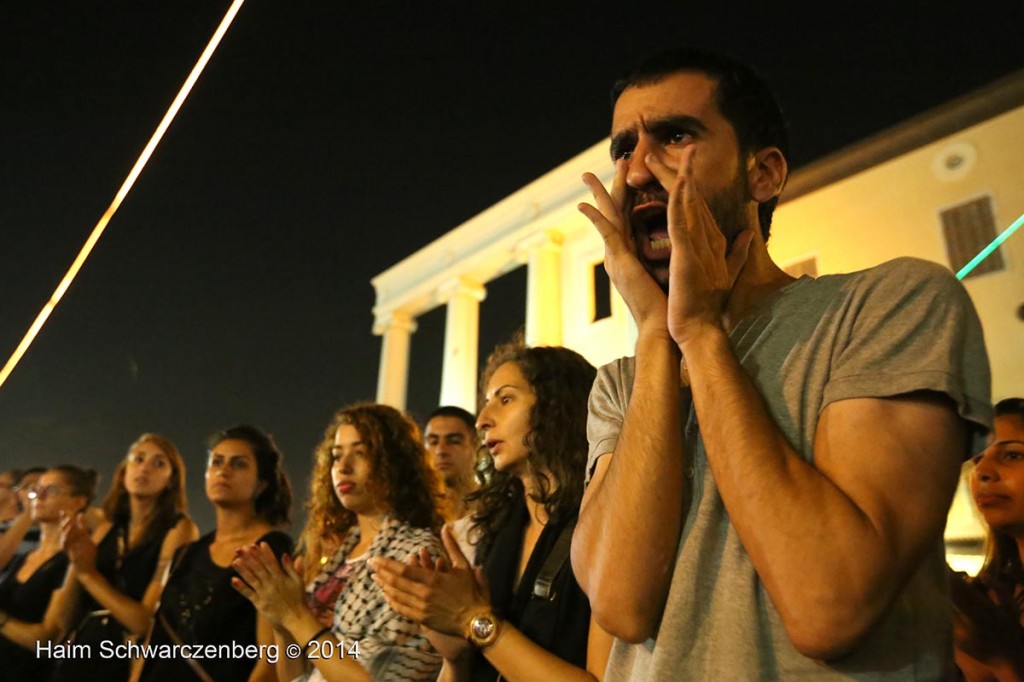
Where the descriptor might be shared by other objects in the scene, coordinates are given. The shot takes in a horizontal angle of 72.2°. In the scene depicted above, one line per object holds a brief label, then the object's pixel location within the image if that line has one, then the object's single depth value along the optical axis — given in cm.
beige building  838
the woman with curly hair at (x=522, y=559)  172
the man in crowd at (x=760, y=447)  84
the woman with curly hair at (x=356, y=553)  226
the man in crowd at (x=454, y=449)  415
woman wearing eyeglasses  368
